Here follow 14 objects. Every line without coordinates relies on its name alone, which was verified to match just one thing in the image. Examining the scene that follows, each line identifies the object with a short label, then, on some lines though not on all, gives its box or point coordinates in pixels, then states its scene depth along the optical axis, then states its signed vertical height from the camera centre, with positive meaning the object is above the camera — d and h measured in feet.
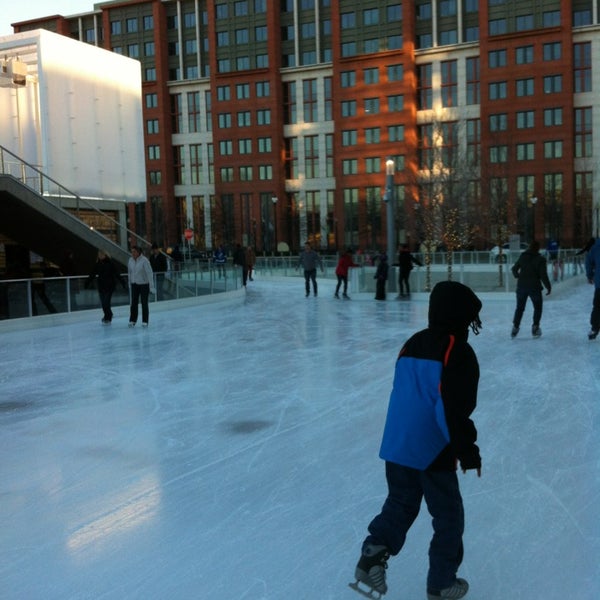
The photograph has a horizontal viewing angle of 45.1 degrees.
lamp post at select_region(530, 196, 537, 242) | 207.72 +3.50
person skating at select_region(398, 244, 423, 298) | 66.13 -2.35
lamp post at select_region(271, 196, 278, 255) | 241.26 +8.34
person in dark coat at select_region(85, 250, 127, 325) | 48.99 -2.08
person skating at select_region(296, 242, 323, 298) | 74.18 -2.08
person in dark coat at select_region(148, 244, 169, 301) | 59.51 -1.56
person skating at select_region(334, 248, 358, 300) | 69.86 -2.63
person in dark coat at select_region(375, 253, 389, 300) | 66.80 -3.25
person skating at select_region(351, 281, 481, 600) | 8.98 -2.57
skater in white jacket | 47.06 -1.86
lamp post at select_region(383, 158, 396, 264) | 71.10 +3.31
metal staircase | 58.44 +2.88
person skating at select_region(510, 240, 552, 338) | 36.76 -2.08
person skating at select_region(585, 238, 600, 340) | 34.32 -1.97
